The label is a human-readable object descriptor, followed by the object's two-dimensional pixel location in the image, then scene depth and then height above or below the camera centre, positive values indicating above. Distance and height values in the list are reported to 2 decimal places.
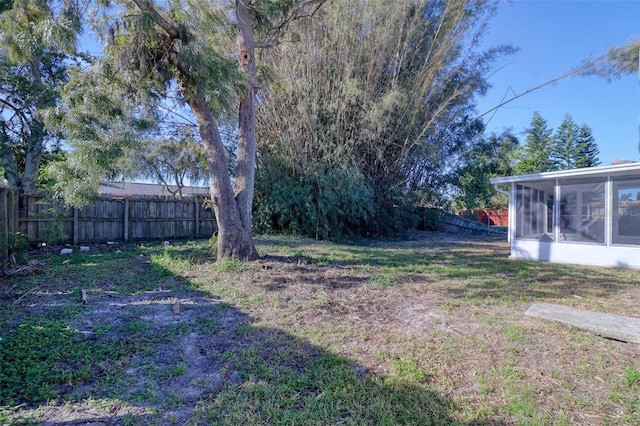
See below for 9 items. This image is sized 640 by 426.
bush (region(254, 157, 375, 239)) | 8.97 +0.35
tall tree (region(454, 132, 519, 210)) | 13.02 +1.87
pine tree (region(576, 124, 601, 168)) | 25.70 +5.13
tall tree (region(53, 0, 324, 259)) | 4.55 +1.95
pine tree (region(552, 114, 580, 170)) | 26.06 +5.59
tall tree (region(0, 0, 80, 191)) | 4.36 +2.45
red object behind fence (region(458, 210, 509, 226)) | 22.88 -0.28
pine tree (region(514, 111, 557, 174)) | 25.41 +5.07
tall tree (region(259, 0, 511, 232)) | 8.80 +3.71
